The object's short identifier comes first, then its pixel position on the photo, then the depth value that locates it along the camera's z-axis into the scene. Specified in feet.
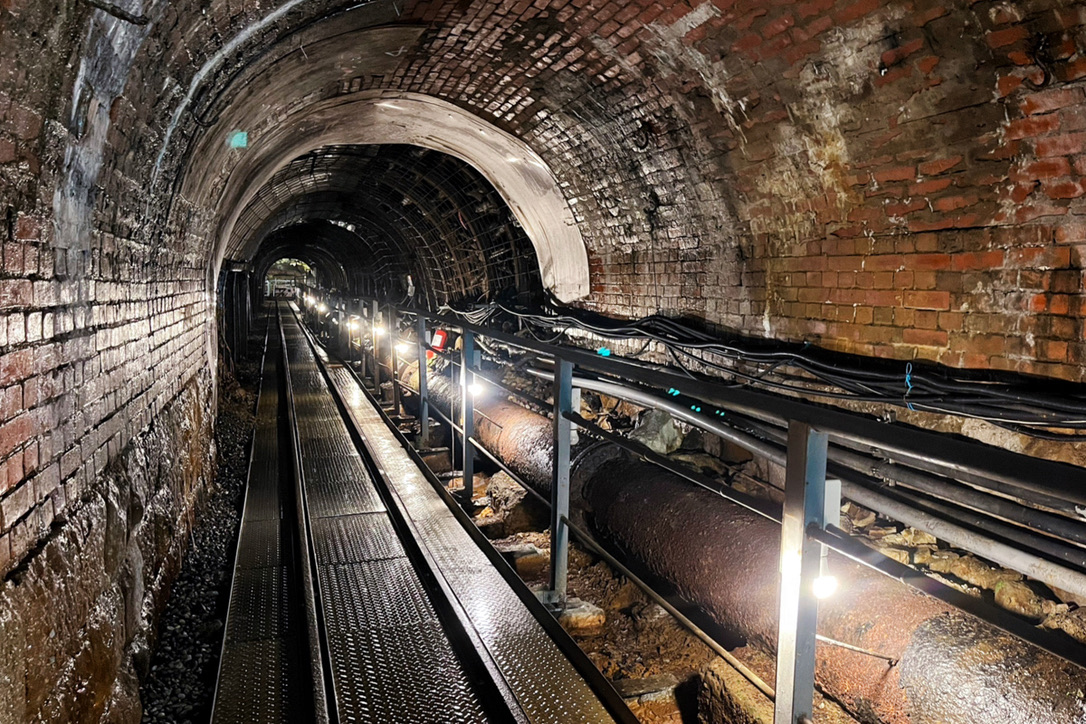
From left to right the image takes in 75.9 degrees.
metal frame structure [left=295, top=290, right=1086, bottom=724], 4.27
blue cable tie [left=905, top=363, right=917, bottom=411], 14.15
